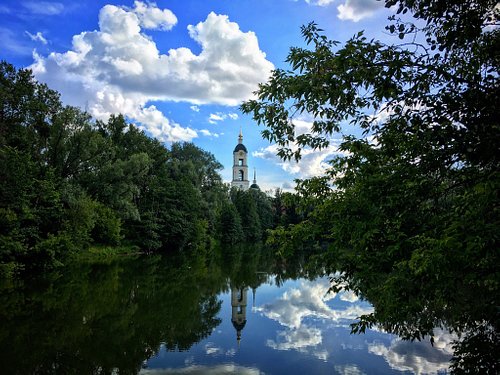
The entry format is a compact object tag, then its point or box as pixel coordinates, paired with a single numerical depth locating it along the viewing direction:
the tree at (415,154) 3.66
